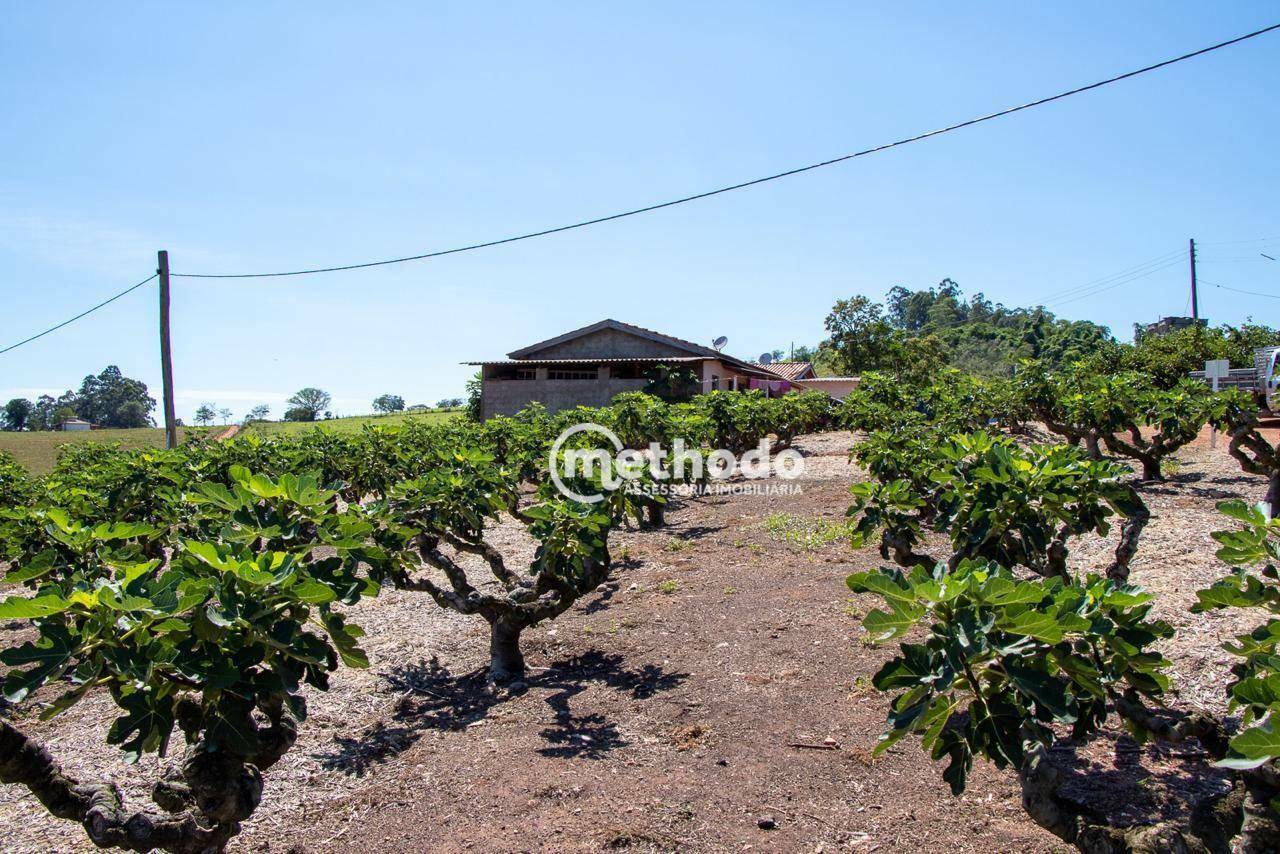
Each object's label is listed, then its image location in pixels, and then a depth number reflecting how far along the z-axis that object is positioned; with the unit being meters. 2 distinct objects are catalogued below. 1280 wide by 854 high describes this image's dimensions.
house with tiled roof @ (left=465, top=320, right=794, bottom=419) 24.62
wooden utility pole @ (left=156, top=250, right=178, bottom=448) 15.15
